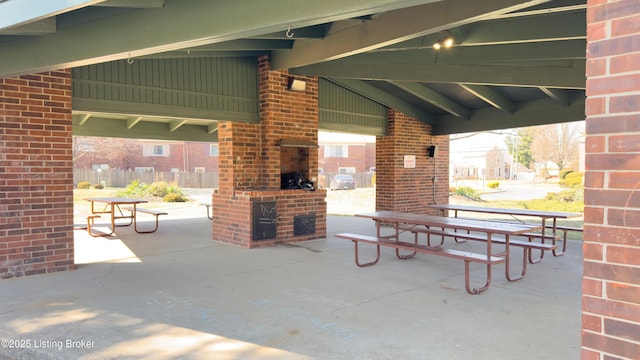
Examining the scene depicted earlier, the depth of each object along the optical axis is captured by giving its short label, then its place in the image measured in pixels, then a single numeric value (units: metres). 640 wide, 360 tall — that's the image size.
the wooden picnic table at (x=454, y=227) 4.68
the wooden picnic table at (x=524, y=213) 6.71
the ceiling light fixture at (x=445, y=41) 5.06
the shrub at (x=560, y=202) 15.96
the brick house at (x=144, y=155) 29.64
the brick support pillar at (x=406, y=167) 10.05
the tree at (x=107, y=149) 29.25
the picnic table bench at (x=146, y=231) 9.02
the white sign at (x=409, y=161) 10.26
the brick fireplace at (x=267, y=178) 7.15
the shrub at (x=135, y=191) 19.22
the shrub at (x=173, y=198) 18.14
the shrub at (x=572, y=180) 23.17
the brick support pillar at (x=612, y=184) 1.50
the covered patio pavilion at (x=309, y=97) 1.56
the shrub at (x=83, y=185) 24.24
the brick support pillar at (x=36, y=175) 5.08
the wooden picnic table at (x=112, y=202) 8.62
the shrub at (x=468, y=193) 19.35
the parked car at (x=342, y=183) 26.83
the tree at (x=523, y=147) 39.84
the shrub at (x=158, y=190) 19.56
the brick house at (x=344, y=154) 37.53
